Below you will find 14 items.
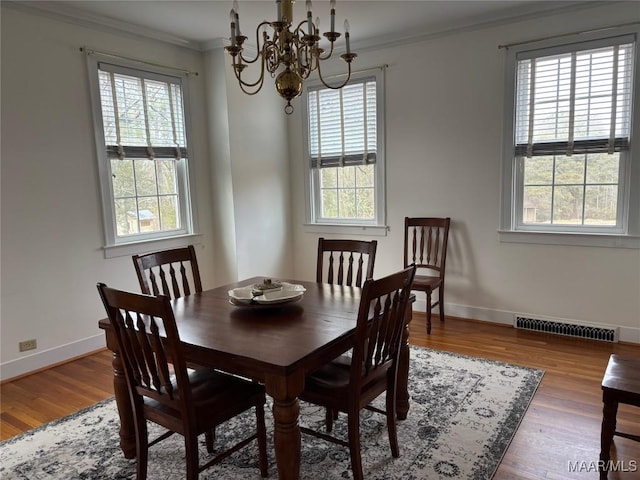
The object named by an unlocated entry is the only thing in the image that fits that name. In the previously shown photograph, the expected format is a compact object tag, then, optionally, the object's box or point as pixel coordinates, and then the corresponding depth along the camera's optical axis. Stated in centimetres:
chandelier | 218
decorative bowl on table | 222
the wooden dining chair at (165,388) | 168
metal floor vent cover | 366
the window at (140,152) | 377
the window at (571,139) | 349
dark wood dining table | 168
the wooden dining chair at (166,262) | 255
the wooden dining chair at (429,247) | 419
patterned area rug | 214
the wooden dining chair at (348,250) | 279
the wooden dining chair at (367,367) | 181
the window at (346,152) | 464
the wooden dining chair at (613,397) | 189
